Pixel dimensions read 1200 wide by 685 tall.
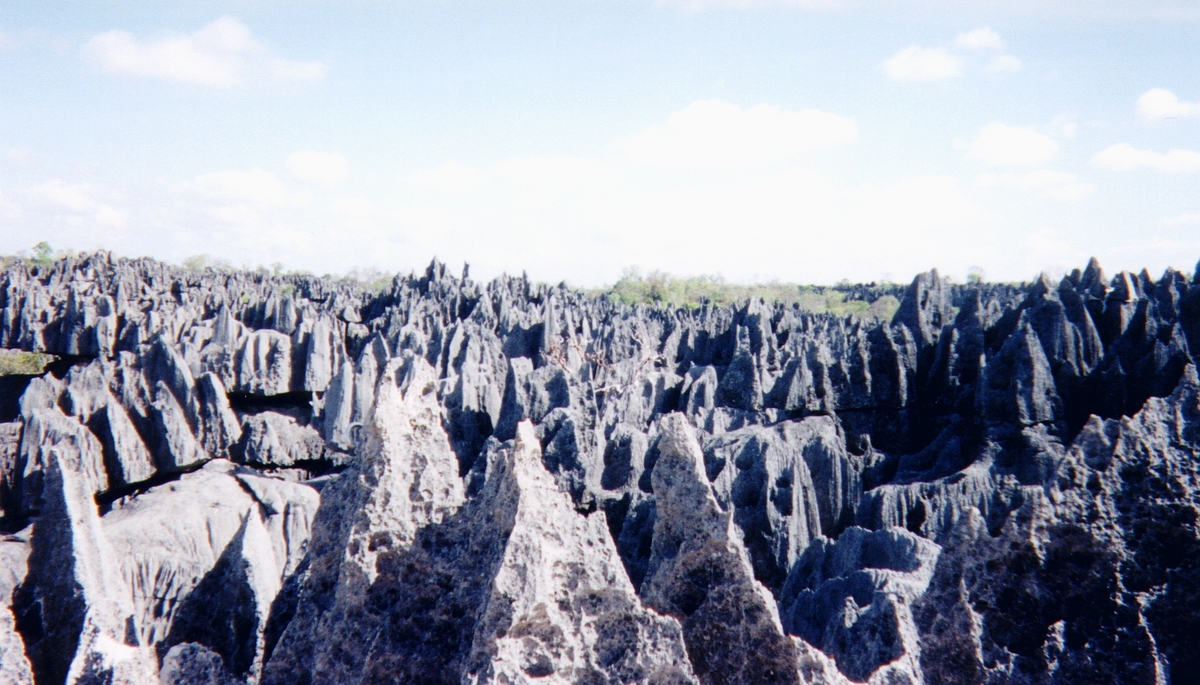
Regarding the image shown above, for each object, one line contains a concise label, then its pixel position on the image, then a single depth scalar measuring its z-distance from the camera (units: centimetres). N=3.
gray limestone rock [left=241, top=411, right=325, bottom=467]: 1476
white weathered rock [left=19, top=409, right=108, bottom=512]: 1011
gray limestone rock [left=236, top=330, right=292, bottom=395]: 1930
